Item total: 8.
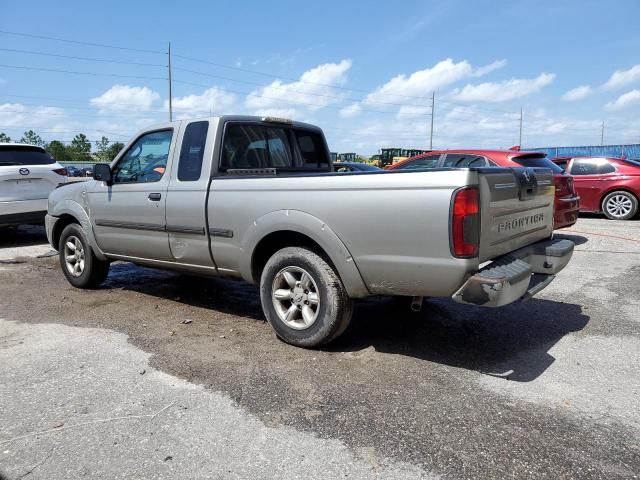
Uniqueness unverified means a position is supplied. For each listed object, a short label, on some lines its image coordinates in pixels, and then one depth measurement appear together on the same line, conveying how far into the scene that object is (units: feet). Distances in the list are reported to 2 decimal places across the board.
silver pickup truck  10.75
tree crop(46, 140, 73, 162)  320.07
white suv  29.04
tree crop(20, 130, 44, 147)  338.64
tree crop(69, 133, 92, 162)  334.24
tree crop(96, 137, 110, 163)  326.63
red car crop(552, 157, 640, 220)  40.27
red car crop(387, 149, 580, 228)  24.89
